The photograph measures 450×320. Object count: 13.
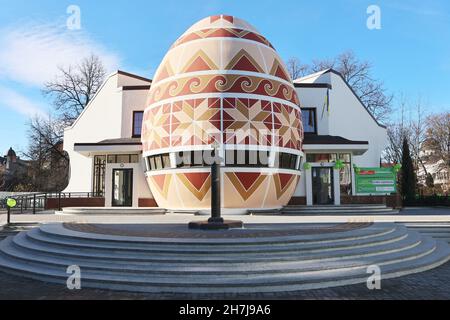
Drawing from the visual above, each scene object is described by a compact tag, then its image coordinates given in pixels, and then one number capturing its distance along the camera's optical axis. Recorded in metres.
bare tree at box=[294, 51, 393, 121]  43.41
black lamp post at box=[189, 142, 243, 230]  11.49
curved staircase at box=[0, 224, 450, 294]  7.06
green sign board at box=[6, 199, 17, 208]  14.42
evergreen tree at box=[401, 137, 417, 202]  34.89
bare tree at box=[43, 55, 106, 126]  40.85
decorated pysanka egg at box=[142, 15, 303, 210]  18.36
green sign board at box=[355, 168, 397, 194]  25.14
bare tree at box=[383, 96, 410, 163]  48.38
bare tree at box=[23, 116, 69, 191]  41.25
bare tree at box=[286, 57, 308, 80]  49.24
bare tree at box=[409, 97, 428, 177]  48.08
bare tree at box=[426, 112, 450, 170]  45.21
